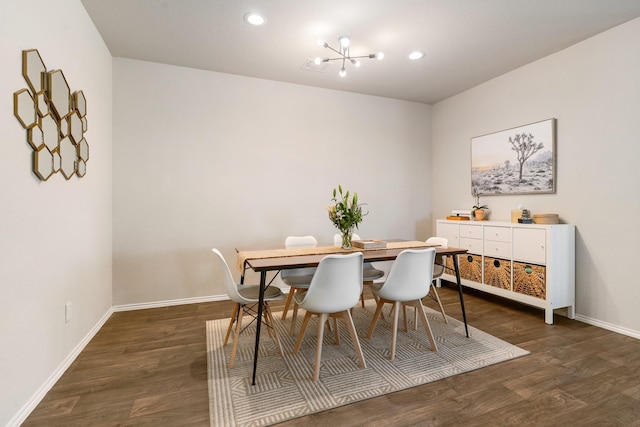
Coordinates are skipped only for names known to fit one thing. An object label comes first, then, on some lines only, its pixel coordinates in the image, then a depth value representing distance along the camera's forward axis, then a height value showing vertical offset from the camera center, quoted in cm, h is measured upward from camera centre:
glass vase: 277 -24
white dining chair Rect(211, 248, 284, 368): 218 -64
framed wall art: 332 +61
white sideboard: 298 -55
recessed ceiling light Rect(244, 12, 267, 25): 256 +165
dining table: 199 -35
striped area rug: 175 -110
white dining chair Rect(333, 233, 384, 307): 295 -62
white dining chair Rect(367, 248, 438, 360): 225 -53
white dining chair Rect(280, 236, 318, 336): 270 -62
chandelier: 278 +159
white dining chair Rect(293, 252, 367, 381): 195 -52
